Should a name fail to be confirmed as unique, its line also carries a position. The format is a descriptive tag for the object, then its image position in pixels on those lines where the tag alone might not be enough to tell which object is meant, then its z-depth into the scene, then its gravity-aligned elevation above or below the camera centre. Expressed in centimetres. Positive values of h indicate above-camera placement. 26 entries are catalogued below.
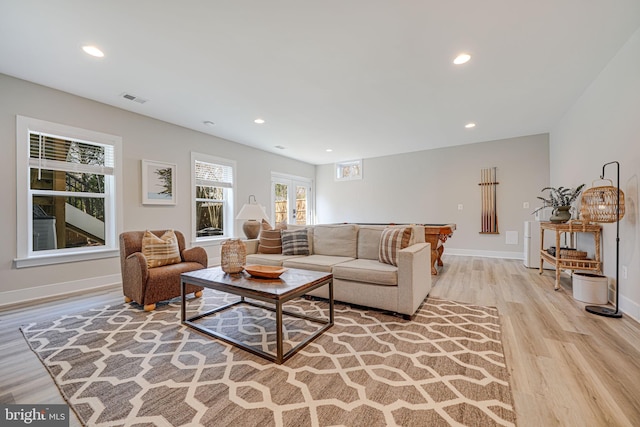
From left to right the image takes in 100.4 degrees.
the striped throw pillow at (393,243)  283 -33
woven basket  332 -53
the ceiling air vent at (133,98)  353 +157
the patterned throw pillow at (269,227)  396 -19
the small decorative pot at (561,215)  369 -4
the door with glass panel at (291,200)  701 +38
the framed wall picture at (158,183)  419 +50
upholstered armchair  274 -60
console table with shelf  313 -58
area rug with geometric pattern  134 -101
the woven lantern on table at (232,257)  241 -40
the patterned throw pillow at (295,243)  355 -40
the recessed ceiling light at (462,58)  267 +157
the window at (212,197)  504 +34
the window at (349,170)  771 +126
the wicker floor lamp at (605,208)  251 +4
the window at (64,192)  315 +28
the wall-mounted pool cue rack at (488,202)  588 +23
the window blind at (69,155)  327 +79
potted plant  368 +10
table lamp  420 -6
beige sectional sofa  249 -56
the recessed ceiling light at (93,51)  252 +157
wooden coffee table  183 -57
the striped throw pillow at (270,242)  366 -40
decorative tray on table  223 -50
